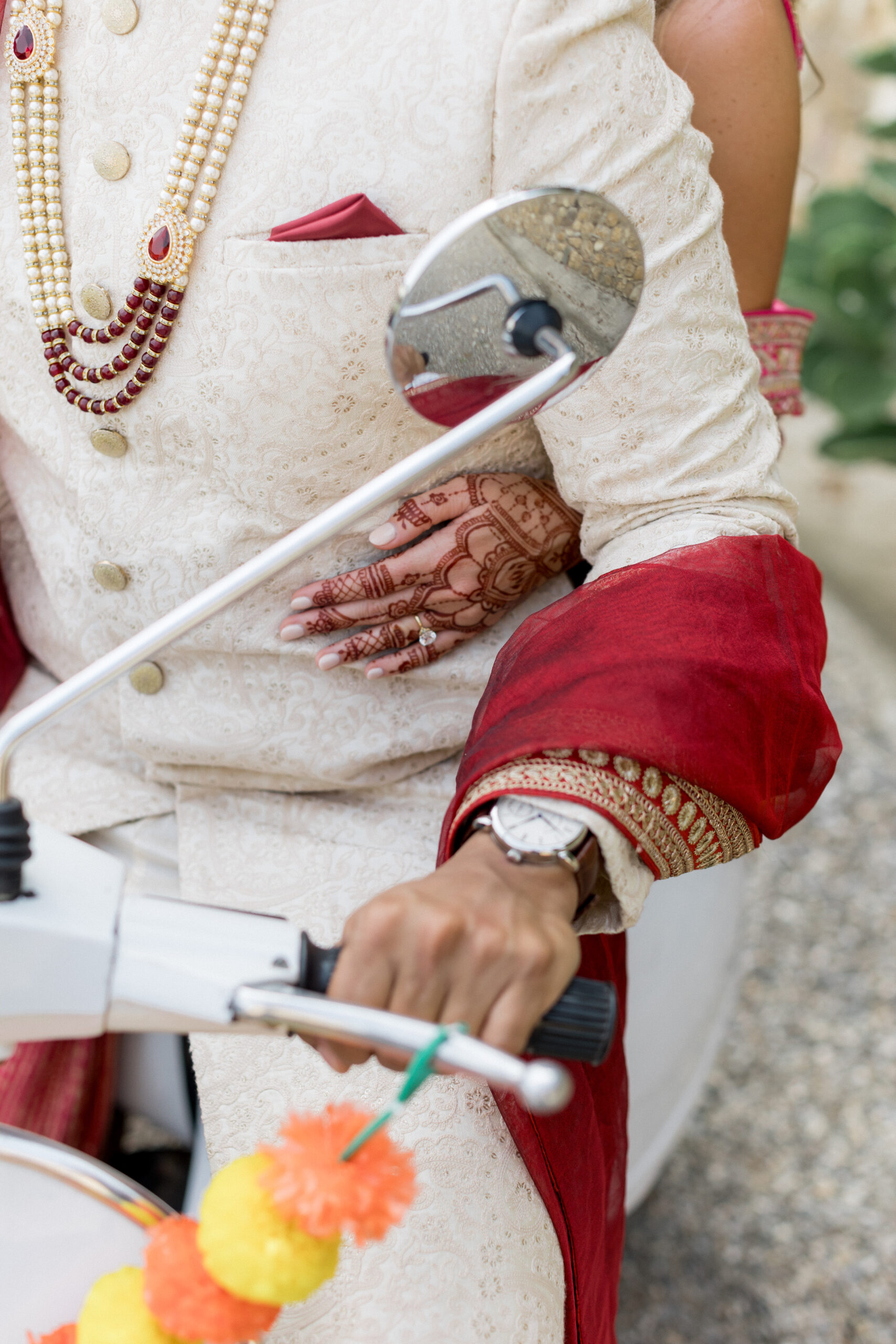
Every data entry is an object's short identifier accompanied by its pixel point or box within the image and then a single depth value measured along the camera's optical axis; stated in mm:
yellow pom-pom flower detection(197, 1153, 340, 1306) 1094
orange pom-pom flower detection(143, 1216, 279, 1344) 1102
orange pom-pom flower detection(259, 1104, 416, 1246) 1092
